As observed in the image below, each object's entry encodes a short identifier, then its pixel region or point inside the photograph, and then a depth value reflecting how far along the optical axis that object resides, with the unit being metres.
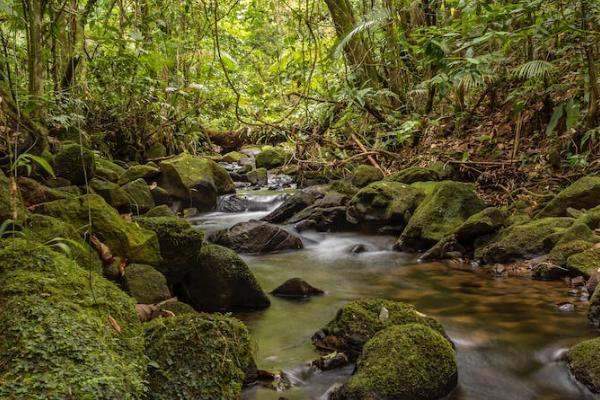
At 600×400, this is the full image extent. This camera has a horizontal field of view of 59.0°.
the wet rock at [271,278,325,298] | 5.23
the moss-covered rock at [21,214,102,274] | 3.38
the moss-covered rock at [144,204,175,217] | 6.79
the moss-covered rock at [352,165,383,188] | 9.58
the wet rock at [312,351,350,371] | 3.47
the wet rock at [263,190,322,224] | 9.07
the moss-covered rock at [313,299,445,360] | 3.59
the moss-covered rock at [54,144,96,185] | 6.50
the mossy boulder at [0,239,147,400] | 1.84
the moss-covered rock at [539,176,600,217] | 6.19
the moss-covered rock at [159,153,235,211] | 10.17
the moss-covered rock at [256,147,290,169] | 15.27
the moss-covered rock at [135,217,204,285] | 4.54
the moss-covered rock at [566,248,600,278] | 4.88
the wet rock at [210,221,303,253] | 7.33
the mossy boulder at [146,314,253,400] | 2.44
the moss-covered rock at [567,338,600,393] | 3.08
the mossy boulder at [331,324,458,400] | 2.94
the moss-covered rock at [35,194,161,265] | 4.13
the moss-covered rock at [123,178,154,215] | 8.05
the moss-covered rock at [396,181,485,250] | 6.85
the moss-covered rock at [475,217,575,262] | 5.75
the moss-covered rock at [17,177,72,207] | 4.72
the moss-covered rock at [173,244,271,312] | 4.71
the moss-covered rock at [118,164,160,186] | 9.21
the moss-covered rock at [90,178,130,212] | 6.54
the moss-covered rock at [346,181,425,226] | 7.82
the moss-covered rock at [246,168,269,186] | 13.38
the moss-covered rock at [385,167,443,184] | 8.62
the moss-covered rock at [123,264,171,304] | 3.83
